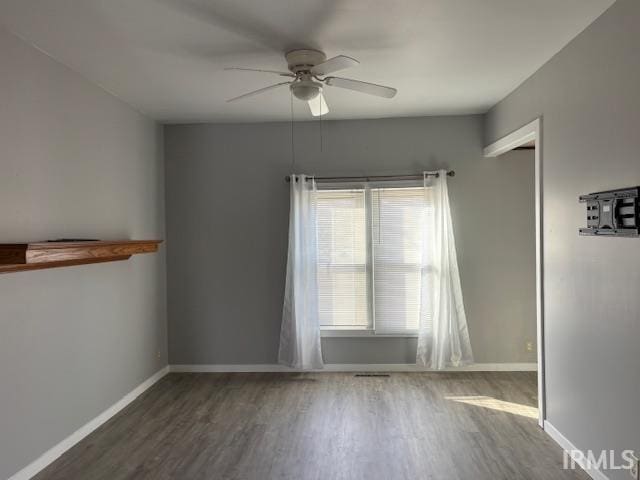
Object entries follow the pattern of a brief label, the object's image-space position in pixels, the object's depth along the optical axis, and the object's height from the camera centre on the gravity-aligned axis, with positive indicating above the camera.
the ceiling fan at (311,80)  2.98 +0.99
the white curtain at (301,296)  4.78 -0.65
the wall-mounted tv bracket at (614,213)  2.27 +0.08
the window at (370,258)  4.88 -0.27
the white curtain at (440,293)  4.69 -0.63
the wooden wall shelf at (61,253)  2.42 -0.11
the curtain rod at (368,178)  4.89 +0.57
